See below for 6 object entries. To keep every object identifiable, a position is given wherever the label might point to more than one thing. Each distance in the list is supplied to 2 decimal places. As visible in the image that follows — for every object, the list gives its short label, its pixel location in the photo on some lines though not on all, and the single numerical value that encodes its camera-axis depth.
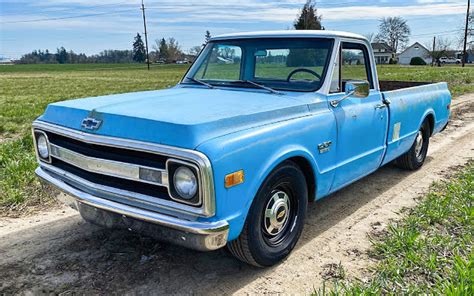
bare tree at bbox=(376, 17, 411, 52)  82.25
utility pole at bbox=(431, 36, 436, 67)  69.21
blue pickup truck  2.57
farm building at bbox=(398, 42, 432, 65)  97.92
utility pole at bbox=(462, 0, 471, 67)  45.32
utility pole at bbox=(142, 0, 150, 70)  57.29
